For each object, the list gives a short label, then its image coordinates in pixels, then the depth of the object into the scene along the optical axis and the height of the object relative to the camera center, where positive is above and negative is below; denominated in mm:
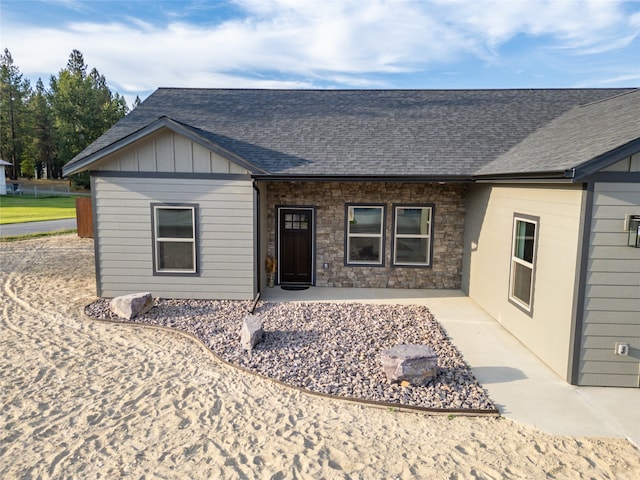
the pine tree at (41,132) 46031 +6371
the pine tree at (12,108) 43906 +8538
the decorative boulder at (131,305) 7527 -2225
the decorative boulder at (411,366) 5082 -2213
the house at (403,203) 5148 -227
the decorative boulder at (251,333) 6125 -2225
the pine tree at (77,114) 40562 +7488
